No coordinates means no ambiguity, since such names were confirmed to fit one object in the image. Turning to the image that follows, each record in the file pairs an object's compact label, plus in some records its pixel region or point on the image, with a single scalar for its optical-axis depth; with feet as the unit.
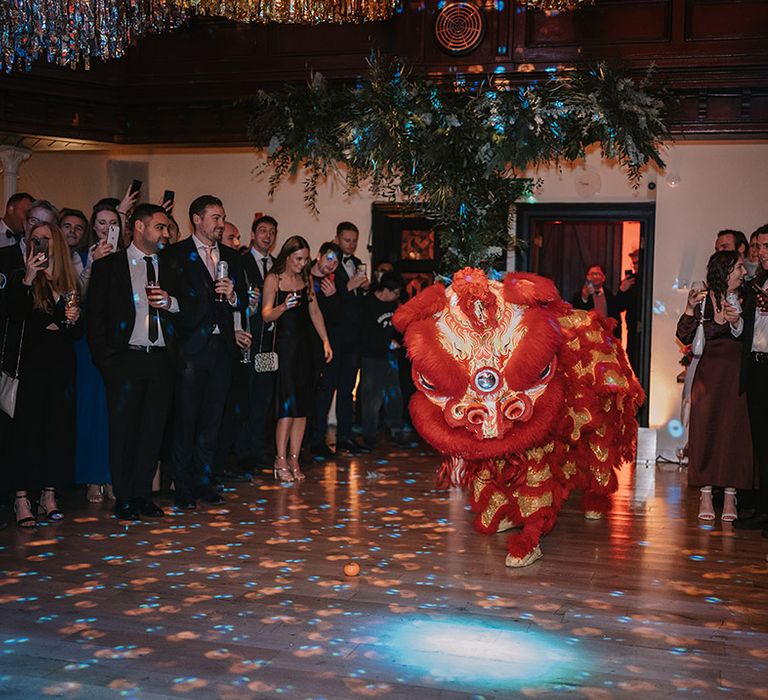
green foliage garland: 18.92
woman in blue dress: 20.18
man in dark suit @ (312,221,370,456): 26.71
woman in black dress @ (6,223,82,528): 17.72
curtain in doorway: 41.91
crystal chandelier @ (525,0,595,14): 24.28
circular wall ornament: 28.60
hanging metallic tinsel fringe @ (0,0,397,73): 19.48
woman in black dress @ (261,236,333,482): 21.93
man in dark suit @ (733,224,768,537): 18.44
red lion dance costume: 14.71
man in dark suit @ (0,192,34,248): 20.67
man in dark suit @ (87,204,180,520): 18.37
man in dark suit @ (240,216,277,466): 23.71
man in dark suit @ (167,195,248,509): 19.15
